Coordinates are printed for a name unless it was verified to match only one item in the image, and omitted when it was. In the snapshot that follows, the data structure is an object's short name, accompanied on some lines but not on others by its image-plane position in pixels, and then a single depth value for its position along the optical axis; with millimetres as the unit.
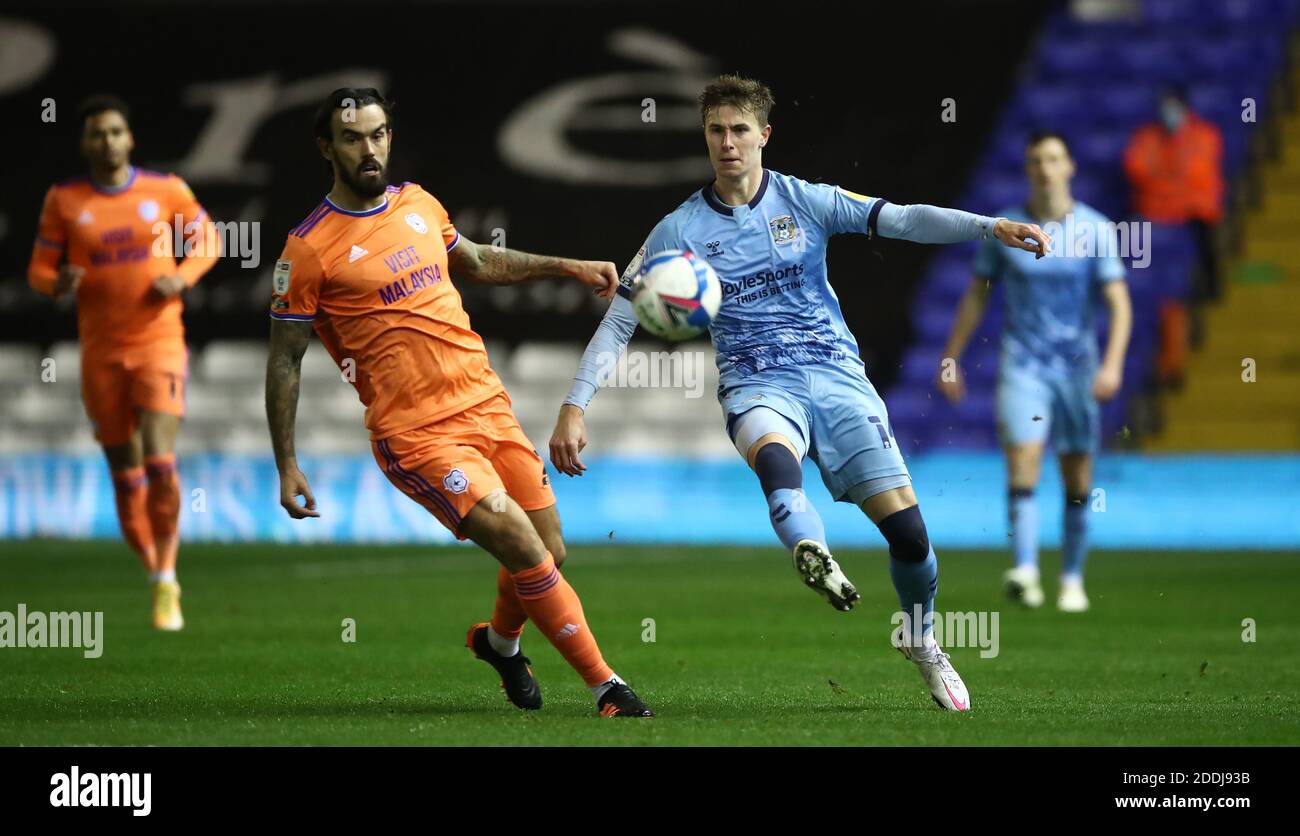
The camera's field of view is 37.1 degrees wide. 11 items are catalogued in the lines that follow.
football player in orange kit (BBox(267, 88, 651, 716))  6426
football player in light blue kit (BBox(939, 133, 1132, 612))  11086
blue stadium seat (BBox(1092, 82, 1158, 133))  20578
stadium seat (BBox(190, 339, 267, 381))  19781
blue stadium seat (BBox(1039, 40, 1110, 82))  21141
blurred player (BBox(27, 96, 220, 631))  10281
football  6430
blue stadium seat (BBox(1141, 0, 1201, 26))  21188
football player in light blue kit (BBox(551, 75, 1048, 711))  6750
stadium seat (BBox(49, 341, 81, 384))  19797
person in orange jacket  18562
